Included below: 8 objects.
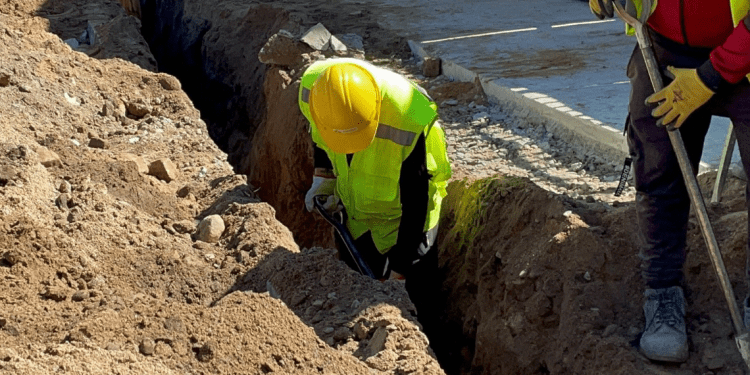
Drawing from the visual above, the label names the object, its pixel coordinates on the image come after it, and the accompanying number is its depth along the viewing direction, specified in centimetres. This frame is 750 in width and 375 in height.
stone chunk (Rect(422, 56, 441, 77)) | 728
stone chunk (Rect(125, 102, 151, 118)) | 581
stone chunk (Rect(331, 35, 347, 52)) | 755
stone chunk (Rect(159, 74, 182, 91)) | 618
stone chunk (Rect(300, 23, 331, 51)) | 735
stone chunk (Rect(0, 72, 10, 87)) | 555
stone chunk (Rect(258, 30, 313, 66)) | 727
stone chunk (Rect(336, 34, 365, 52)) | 788
